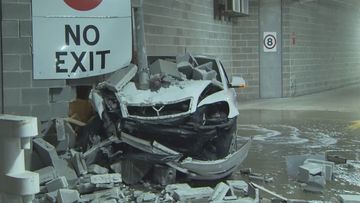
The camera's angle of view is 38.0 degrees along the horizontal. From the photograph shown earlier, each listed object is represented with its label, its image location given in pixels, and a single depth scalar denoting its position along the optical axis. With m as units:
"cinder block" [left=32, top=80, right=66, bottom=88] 6.84
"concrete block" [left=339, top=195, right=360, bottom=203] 5.43
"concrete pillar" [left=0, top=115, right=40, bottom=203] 2.49
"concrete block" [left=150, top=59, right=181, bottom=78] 6.93
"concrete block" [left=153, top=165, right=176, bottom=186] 6.14
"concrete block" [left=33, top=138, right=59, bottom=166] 6.13
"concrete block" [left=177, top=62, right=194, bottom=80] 7.20
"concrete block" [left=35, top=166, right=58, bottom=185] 5.85
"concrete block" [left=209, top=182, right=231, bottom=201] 5.56
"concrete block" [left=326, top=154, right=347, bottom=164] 7.61
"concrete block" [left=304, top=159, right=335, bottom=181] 6.70
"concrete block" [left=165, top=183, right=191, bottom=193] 5.85
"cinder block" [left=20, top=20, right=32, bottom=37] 6.71
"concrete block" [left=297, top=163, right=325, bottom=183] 6.42
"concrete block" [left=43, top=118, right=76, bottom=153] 6.68
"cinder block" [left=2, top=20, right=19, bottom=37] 6.66
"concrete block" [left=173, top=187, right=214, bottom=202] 5.62
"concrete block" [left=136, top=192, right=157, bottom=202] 5.55
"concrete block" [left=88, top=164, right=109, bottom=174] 6.21
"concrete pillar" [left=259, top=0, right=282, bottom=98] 17.81
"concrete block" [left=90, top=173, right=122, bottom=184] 5.87
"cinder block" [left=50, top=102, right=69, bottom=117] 7.03
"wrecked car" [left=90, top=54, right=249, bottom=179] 5.98
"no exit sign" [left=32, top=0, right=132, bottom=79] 6.79
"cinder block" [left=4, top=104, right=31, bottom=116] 6.71
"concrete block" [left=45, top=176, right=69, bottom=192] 5.66
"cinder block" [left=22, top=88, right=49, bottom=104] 6.81
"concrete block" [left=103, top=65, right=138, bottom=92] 6.54
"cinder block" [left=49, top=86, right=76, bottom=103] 7.04
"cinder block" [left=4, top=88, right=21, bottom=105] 6.71
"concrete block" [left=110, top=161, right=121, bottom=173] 6.30
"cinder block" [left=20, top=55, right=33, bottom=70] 6.74
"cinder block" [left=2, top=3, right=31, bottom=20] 6.65
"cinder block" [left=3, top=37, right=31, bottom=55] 6.68
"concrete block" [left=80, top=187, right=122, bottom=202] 5.48
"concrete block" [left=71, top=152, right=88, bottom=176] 6.13
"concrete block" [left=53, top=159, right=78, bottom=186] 6.00
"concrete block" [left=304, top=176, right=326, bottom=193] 6.13
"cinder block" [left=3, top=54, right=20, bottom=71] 6.68
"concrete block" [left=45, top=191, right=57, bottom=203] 5.39
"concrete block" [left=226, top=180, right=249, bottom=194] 6.00
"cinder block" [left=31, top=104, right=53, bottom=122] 6.87
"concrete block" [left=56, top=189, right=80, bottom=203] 5.24
